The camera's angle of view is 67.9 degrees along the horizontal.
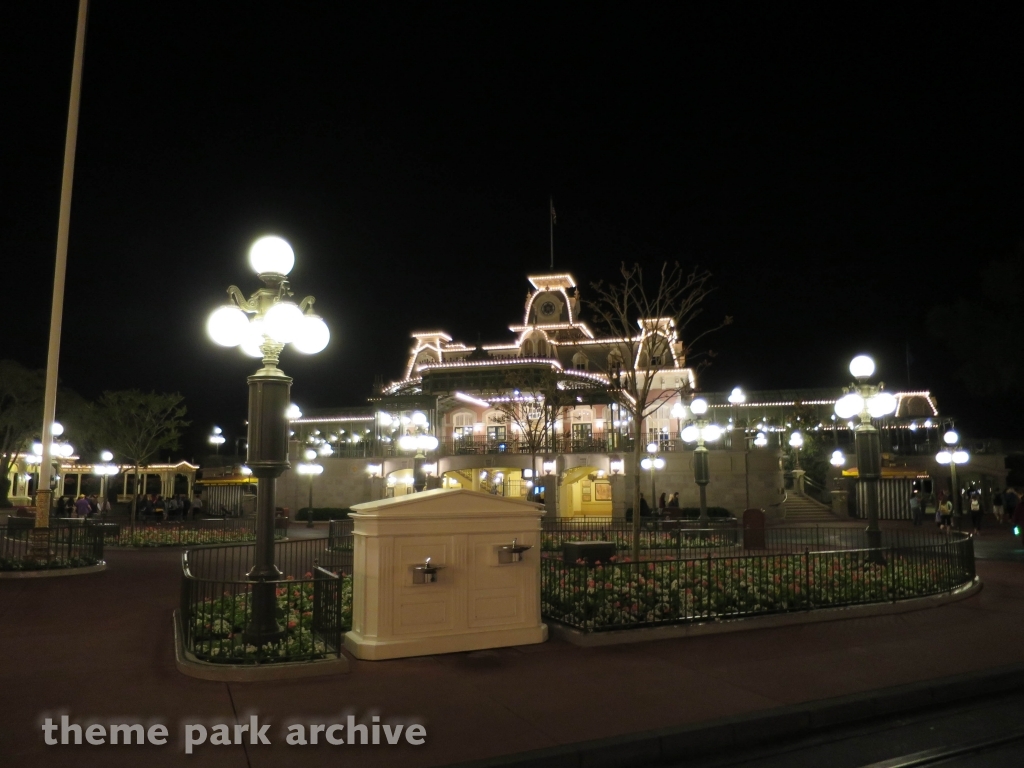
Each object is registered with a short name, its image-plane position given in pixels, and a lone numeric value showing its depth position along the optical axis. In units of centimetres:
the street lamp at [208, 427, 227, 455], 6125
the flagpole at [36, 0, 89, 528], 1678
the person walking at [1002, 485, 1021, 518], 3122
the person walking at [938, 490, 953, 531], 2834
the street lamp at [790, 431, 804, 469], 4012
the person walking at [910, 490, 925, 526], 3106
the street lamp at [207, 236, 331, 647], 782
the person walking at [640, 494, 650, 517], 3033
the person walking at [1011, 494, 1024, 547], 1965
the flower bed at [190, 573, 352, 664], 733
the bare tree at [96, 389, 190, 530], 4197
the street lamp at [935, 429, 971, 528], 3031
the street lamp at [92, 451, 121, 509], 3651
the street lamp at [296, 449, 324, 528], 3646
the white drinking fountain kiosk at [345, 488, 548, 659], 775
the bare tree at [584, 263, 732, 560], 1511
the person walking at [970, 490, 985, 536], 2869
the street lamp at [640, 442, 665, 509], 3481
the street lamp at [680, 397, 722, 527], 2158
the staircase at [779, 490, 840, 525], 3722
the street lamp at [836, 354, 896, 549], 1309
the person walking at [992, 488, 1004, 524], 3400
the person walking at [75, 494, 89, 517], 2958
